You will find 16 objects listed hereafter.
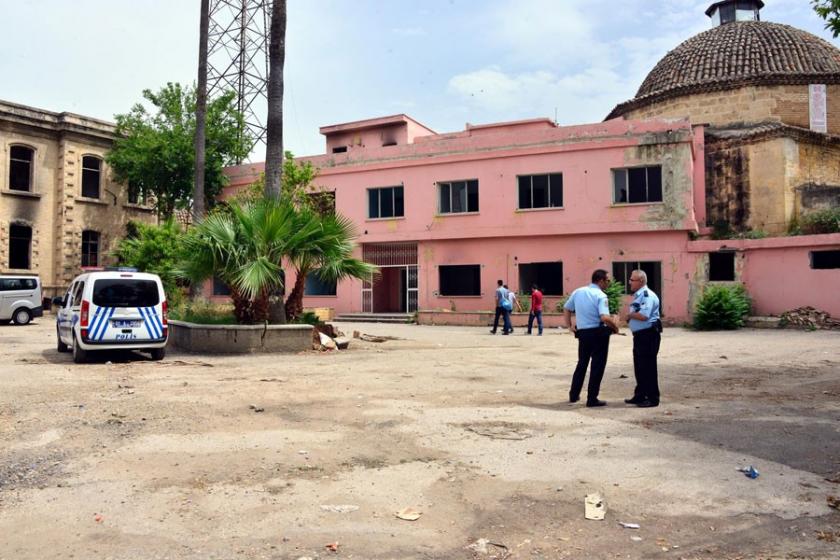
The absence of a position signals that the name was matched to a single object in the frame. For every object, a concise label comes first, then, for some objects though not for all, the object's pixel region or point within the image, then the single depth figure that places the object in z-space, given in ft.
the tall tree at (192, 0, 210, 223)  76.59
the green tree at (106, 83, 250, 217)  97.55
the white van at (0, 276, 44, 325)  76.43
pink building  76.48
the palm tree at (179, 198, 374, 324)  45.34
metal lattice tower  106.93
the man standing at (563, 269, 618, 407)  26.37
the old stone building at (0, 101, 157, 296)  94.73
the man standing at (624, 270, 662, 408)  26.23
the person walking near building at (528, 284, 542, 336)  65.31
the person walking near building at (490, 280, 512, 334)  65.26
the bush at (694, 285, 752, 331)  68.59
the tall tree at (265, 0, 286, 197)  53.16
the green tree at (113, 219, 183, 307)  84.84
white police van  39.88
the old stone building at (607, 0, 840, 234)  81.87
